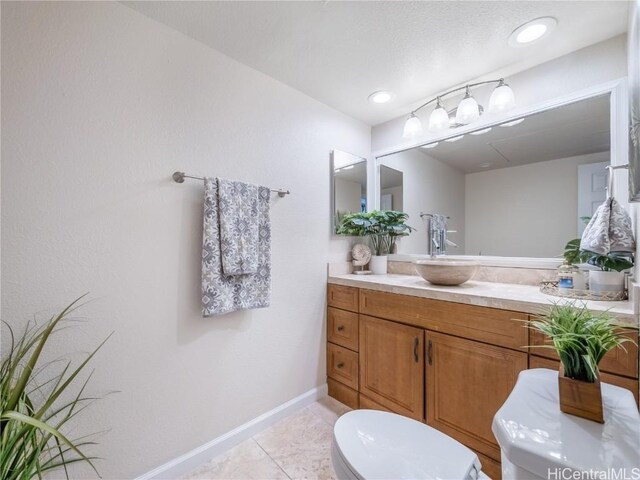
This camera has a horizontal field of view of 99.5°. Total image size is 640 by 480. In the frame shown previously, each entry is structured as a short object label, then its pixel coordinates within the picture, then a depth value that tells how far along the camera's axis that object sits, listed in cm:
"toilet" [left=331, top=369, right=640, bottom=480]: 50
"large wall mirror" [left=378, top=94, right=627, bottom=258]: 145
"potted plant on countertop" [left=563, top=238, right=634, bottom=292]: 118
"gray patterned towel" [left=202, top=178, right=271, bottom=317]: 134
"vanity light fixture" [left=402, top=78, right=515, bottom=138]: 159
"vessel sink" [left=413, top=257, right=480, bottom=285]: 151
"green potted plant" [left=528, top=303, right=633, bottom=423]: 60
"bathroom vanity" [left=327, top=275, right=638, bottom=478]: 115
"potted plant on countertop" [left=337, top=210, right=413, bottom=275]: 206
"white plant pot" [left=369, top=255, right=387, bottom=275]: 216
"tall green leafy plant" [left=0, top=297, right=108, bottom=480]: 72
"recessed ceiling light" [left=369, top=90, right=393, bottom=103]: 187
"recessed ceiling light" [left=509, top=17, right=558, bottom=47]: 126
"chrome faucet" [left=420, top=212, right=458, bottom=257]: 200
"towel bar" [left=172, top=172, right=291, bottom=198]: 131
